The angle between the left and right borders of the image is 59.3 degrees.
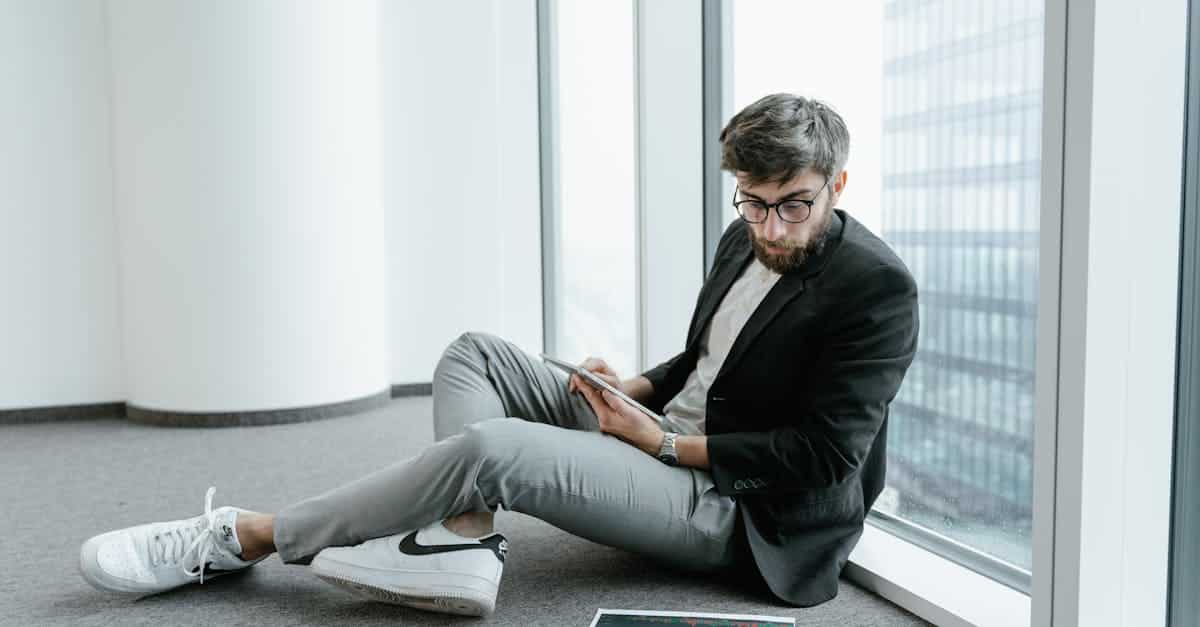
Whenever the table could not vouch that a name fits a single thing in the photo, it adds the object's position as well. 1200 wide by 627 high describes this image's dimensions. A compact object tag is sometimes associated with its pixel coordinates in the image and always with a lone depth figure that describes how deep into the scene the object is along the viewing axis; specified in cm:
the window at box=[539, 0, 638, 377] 347
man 160
